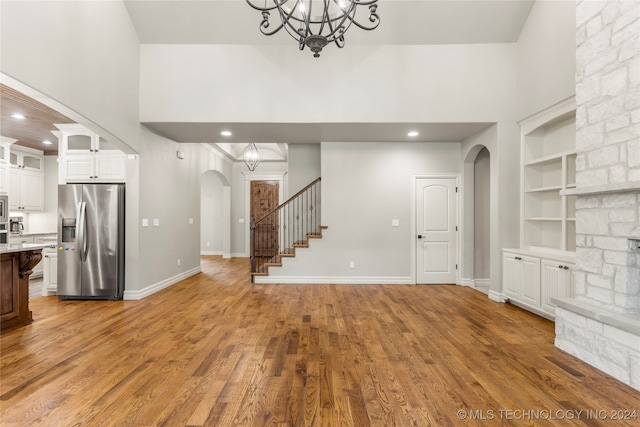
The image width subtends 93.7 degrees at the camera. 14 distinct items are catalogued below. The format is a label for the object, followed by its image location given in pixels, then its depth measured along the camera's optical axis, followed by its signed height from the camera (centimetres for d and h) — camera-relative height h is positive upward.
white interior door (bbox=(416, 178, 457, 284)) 576 -27
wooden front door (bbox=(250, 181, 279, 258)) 945 +59
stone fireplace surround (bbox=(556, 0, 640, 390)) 237 +19
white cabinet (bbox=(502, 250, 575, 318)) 352 -82
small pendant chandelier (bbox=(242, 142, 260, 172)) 822 +170
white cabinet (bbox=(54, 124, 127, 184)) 472 +91
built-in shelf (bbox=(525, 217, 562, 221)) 394 -4
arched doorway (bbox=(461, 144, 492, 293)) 567 -13
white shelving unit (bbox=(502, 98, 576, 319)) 369 -1
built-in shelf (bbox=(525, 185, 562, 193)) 389 +37
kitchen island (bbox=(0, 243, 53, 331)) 338 -78
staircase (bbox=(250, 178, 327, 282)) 581 -18
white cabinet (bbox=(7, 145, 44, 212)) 603 +75
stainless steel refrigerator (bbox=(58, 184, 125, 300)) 460 -41
